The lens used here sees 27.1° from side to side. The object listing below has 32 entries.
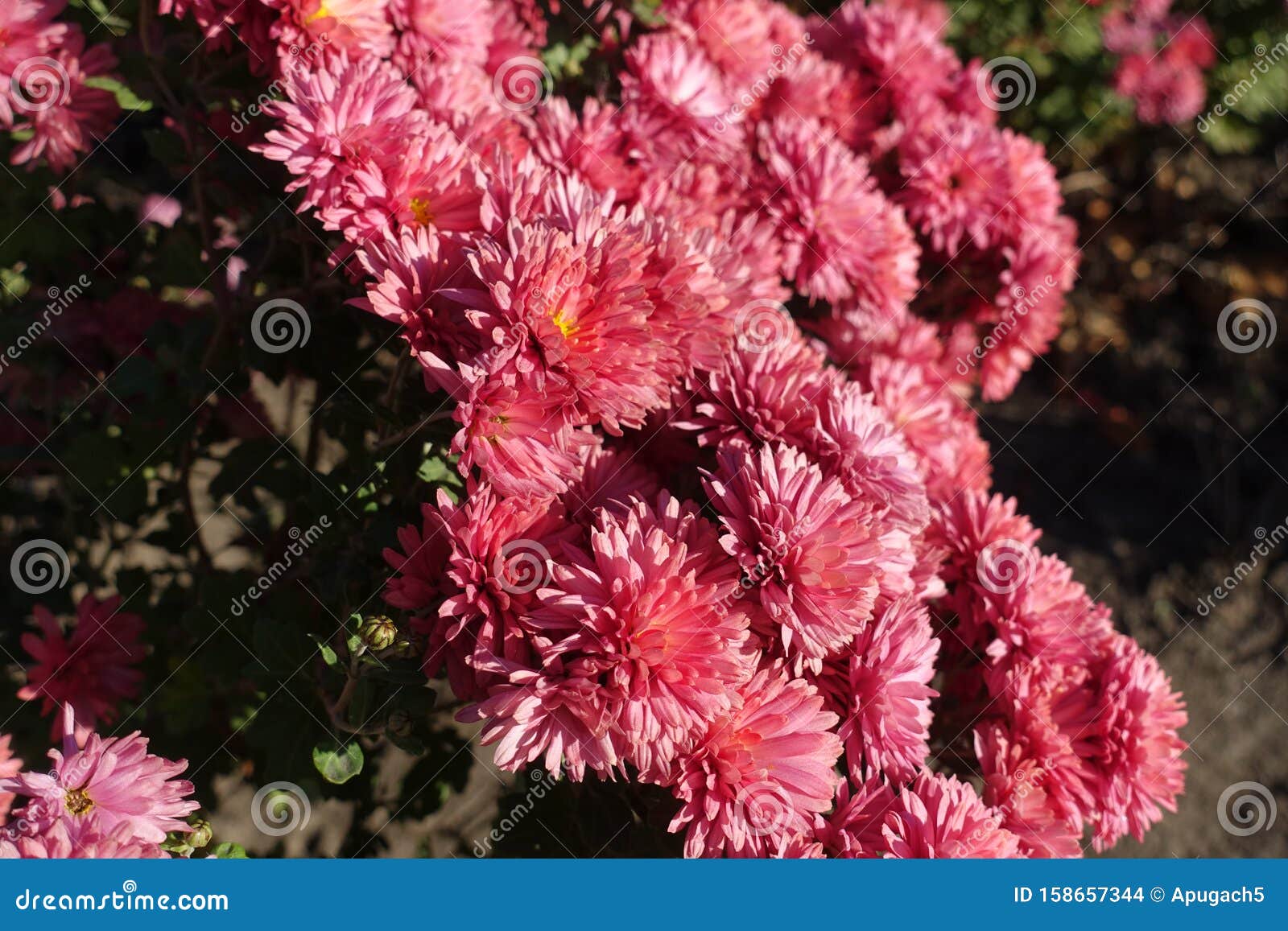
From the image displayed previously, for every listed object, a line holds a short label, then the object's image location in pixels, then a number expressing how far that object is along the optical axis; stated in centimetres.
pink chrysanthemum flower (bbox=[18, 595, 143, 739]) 83
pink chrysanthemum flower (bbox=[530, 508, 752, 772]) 72
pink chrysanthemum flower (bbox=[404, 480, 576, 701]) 73
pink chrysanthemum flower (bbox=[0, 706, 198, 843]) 71
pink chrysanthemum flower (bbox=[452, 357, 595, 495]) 72
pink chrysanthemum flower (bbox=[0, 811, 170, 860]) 69
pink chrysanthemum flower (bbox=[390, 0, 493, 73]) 82
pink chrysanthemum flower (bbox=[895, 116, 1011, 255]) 93
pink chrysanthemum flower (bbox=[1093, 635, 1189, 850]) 80
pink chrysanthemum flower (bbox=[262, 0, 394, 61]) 77
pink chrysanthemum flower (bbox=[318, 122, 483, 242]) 75
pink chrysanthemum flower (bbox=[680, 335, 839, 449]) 78
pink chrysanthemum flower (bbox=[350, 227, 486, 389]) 73
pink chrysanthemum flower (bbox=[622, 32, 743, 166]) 86
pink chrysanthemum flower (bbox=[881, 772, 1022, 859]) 75
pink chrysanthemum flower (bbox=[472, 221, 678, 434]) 72
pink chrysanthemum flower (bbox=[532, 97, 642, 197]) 83
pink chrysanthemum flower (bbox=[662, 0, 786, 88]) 90
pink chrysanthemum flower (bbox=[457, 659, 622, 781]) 71
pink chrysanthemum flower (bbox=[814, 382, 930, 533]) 77
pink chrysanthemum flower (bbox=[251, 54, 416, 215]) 75
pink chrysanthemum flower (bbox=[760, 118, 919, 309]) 87
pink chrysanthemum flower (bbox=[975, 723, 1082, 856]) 78
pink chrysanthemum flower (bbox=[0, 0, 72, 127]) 82
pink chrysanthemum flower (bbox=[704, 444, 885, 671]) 73
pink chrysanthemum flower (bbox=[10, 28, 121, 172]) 83
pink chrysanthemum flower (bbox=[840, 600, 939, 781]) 76
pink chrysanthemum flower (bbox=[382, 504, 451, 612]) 74
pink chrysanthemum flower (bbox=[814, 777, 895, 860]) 75
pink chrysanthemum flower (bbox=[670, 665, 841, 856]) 73
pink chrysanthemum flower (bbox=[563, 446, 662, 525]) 76
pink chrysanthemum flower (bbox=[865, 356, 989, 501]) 86
